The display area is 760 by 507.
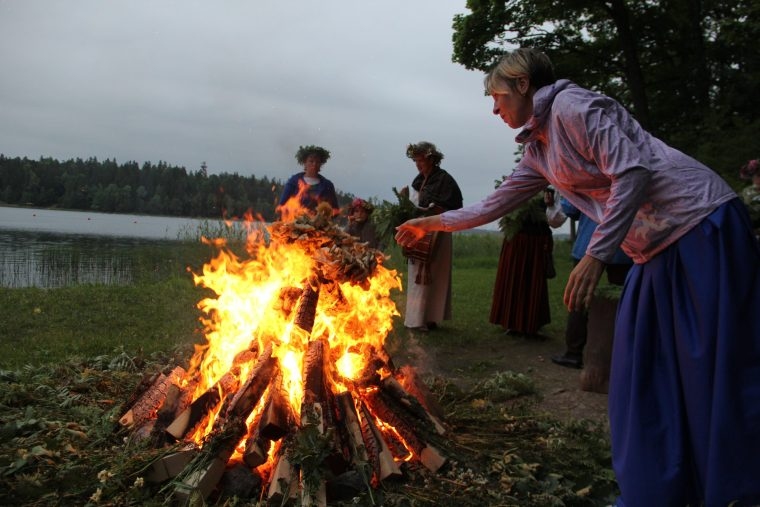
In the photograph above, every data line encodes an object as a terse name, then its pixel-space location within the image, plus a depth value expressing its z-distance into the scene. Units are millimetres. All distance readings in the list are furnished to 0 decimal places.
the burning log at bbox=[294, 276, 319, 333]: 3621
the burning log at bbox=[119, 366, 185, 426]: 3400
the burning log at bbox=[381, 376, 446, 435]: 3443
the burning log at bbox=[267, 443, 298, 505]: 2715
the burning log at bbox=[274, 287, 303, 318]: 3748
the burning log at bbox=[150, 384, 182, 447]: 3168
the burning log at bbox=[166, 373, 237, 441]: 3098
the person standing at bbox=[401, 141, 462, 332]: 7473
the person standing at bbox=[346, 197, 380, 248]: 8227
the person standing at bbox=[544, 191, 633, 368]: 5461
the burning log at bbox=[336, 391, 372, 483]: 2919
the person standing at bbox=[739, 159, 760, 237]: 6495
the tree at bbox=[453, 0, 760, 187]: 12938
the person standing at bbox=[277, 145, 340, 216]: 7796
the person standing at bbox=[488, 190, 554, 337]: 7426
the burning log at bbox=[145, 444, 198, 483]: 2850
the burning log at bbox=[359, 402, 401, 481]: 2951
